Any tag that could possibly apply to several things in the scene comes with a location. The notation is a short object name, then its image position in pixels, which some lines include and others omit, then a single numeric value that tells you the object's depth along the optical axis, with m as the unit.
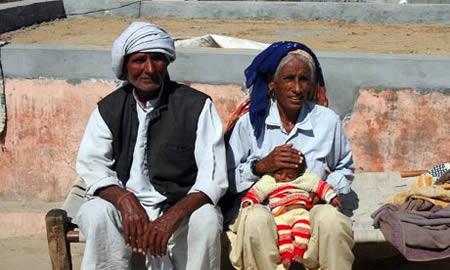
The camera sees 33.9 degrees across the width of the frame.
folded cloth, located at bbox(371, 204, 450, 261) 3.48
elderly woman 3.51
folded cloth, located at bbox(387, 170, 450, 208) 3.73
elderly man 3.35
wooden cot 3.56
